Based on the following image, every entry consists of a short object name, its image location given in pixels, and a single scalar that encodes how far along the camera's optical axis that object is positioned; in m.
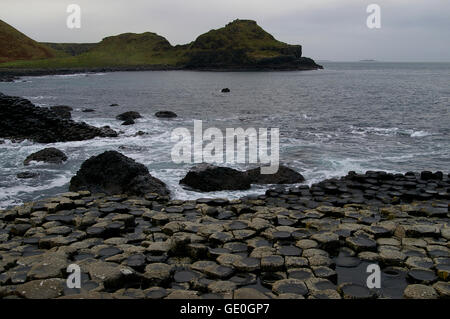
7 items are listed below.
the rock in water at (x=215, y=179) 19.45
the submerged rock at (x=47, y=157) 24.48
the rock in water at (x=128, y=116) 43.31
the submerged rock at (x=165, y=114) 46.17
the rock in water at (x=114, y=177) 18.41
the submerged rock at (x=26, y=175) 21.52
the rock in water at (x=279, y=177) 20.75
